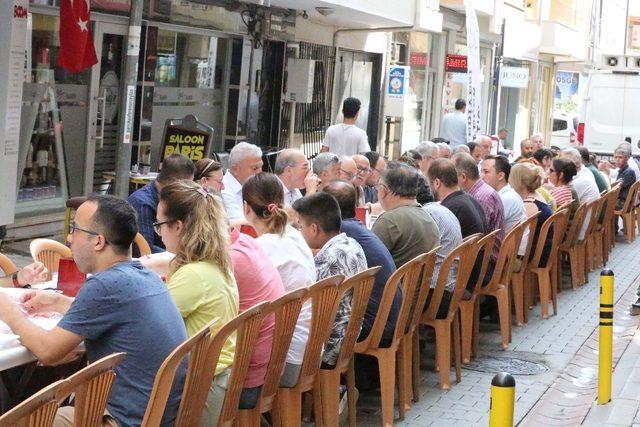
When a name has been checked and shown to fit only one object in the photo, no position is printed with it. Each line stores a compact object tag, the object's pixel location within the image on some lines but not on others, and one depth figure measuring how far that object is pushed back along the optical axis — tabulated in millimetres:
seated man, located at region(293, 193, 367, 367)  12182
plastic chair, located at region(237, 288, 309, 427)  9731
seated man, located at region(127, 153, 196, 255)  14586
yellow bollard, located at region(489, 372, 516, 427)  6720
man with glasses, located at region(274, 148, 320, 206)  17576
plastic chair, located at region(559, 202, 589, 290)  22384
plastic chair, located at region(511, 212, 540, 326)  18801
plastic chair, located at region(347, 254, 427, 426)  12330
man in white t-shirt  25225
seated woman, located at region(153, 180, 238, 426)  9401
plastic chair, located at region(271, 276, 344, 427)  10566
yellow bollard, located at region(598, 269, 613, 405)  13131
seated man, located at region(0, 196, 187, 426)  8350
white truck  42532
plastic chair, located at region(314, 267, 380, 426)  11427
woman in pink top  10040
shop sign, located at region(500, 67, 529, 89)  51501
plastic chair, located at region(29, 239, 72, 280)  12405
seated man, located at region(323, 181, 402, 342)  12815
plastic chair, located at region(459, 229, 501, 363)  15959
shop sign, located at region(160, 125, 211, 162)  25333
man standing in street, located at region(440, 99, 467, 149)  36713
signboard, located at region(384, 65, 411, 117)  39299
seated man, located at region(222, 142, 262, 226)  16983
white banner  27852
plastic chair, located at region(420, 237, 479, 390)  14384
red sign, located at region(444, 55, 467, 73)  43932
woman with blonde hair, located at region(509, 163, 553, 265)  20137
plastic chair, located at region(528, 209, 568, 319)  19448
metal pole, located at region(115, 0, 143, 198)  19057
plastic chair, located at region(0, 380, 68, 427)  5579
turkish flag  20283
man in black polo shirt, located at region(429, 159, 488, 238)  17091
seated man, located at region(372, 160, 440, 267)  14613
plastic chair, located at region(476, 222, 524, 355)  16835
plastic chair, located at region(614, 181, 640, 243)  30572
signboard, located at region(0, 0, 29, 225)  19151
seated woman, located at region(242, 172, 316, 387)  11427
